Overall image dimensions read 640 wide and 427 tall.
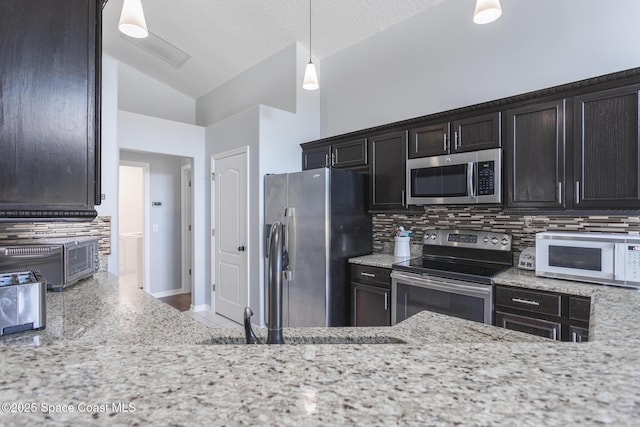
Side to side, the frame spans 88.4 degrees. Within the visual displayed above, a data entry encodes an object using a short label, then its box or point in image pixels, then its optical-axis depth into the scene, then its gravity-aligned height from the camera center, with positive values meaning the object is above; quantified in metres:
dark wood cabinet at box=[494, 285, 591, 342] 1.93 -0.64
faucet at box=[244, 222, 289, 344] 0.92 -0.23
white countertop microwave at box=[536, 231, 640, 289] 1.89 -0.29
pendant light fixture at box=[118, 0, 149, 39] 1.75 +1.05
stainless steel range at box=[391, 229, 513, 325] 2.32 -0.47
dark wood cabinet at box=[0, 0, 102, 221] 0.64 +0.22
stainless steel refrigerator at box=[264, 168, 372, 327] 3.06 -0.23
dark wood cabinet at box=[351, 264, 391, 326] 2.88 -0.76
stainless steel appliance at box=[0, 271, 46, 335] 1.15 -0.32
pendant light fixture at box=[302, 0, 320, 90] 2.74 +1.13
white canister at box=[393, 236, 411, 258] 3.18 -0.33
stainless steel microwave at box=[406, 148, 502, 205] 2.48 +0.27
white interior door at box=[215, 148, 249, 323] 3.84 -0.26
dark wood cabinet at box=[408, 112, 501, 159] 2.53 +0.62
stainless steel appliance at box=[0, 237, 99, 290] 1.79 -0.26
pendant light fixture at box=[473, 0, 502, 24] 1.63 +1.01
